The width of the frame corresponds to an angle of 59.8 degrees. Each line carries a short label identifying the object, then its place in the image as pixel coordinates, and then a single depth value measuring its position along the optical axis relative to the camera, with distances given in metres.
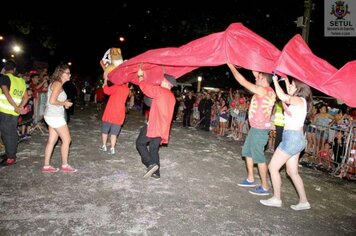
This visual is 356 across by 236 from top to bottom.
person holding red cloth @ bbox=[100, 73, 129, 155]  7.24
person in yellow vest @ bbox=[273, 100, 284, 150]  7.71
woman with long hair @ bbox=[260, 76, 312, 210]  4.63
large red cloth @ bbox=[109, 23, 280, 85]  4.95
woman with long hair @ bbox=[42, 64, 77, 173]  5.36
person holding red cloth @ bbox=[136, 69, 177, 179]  5.57
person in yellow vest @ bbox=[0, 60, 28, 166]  5.72
